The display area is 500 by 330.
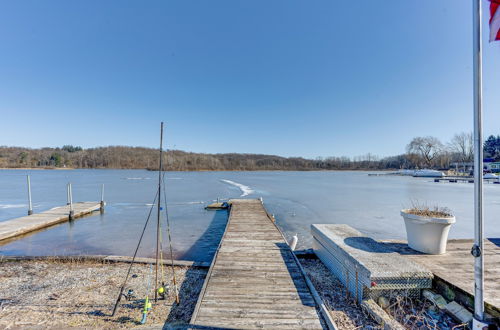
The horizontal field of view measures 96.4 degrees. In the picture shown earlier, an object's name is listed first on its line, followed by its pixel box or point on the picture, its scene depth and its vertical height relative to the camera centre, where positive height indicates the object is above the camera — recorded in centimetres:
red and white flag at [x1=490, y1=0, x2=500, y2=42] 209 +141
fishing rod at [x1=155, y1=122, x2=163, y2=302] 340 +37
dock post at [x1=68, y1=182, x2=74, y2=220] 1017 -228
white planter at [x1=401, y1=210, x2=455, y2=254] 362 -110
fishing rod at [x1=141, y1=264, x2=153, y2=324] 292 -193
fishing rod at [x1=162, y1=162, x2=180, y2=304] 343 -205
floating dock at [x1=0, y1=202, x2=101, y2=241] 764 -226
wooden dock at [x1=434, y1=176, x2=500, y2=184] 3092 -189
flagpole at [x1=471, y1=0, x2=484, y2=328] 203 +2
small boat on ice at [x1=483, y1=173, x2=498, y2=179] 3359 -145
